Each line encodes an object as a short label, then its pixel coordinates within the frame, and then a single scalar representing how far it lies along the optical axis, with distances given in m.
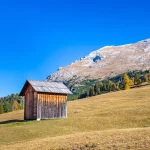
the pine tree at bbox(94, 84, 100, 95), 192.90
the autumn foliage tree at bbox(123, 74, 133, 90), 142.80
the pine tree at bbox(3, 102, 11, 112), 162.00
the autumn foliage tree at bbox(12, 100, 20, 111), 182.50
